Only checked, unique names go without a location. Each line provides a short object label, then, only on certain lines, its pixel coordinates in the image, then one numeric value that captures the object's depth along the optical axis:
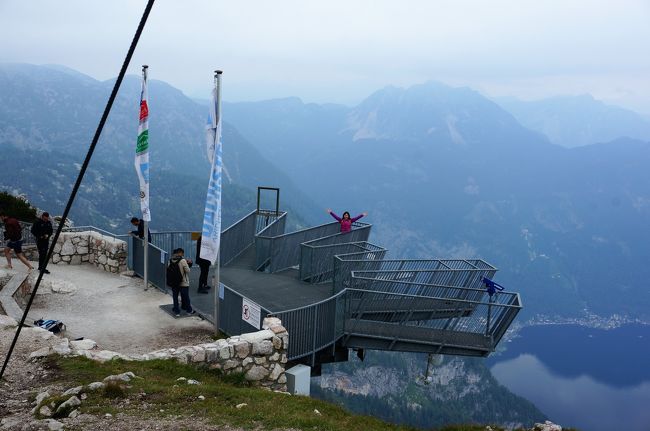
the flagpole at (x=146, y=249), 14.90
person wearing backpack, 13.16
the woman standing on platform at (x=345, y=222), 18.36
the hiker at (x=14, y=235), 15.95
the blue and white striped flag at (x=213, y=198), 11.67
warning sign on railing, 11.20
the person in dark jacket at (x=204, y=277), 15.20
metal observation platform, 12.16
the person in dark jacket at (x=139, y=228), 16.53
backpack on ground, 11.93
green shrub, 24.61
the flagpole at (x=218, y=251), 11.61
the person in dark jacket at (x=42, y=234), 16.05
